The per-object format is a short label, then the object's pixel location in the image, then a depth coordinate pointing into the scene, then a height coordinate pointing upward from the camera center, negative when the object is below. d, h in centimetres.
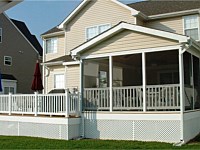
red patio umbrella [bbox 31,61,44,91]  1545 +26
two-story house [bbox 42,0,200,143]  1063 +68
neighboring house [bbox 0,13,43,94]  2895 +315
